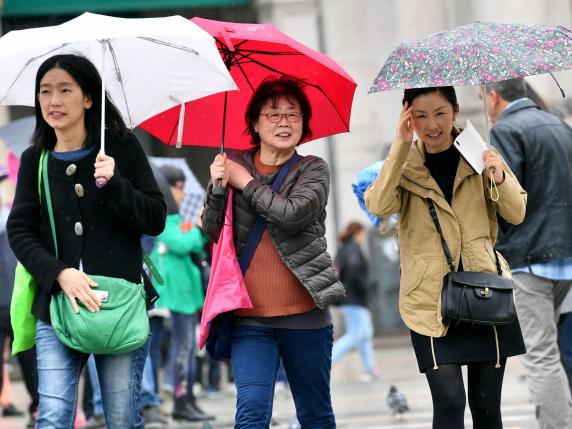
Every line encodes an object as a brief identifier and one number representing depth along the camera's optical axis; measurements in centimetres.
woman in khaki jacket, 1171
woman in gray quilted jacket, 1175
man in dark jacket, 1471
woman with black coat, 1127
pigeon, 2044
